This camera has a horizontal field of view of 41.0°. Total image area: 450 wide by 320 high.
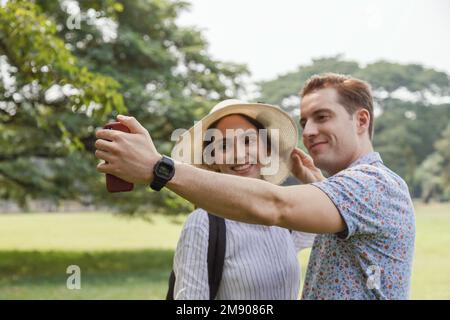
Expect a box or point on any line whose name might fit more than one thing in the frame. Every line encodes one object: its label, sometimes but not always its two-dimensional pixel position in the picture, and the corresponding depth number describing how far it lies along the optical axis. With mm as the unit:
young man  1639
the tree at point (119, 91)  12844
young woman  2389
